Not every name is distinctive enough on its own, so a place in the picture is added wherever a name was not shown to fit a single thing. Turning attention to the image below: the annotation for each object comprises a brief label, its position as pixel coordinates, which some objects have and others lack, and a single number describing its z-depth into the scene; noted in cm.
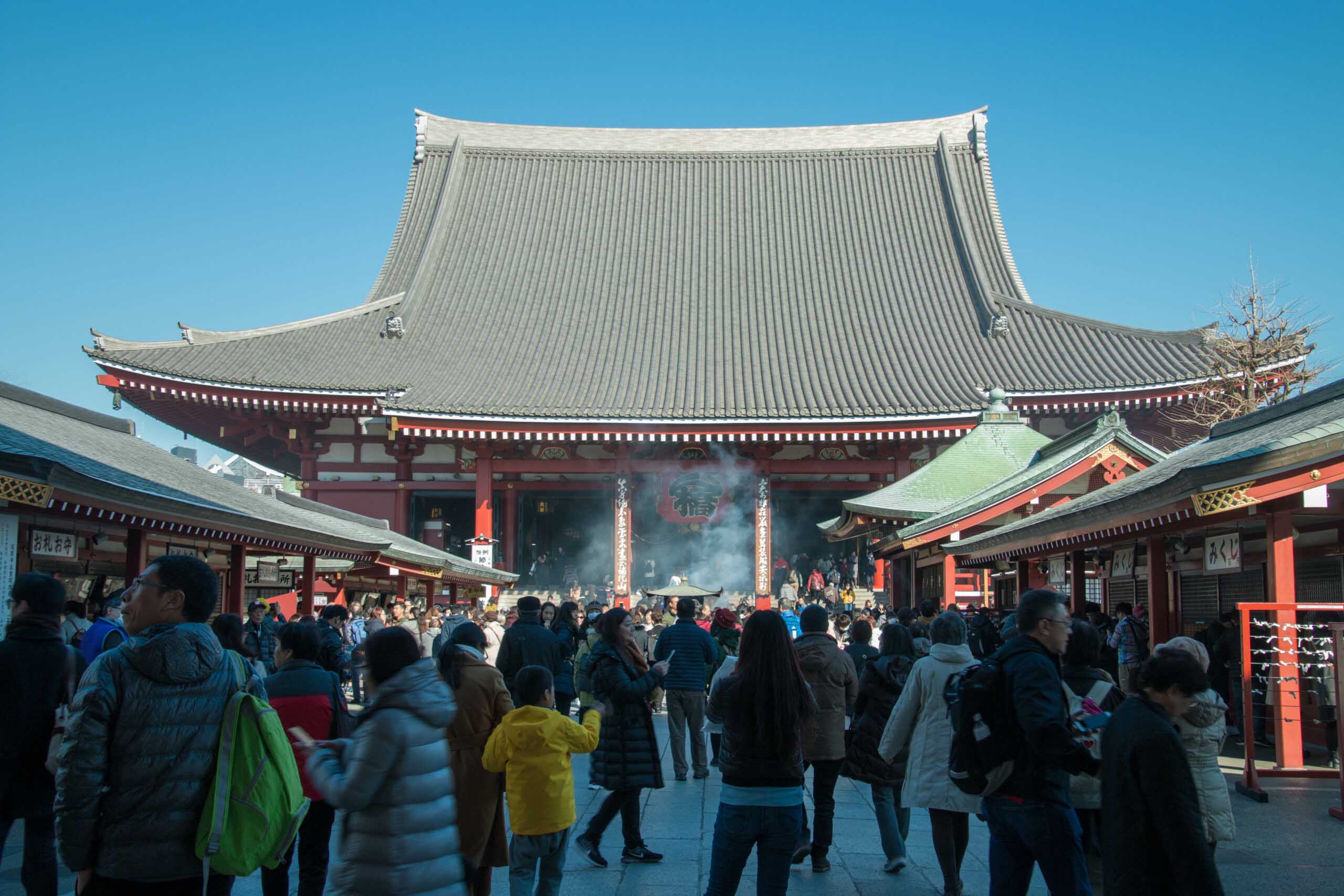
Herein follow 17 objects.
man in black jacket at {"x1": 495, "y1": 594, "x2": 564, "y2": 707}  747
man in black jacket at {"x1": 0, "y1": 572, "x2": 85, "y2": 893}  433
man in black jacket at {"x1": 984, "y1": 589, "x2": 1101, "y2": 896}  392
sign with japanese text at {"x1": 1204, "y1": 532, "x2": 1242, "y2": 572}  930
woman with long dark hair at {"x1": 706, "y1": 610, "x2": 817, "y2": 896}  419
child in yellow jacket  472
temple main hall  2158
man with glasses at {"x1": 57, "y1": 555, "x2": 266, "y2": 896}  329
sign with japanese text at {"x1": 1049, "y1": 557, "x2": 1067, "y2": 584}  1384
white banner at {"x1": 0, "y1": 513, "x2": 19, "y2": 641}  818
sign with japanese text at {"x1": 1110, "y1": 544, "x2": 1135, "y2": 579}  1201
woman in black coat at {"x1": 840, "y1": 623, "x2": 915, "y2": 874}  604
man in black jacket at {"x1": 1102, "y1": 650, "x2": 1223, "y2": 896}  342
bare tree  2161
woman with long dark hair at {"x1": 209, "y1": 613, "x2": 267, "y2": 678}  534
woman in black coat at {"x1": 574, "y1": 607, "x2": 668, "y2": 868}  603
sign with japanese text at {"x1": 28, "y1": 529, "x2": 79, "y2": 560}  995
